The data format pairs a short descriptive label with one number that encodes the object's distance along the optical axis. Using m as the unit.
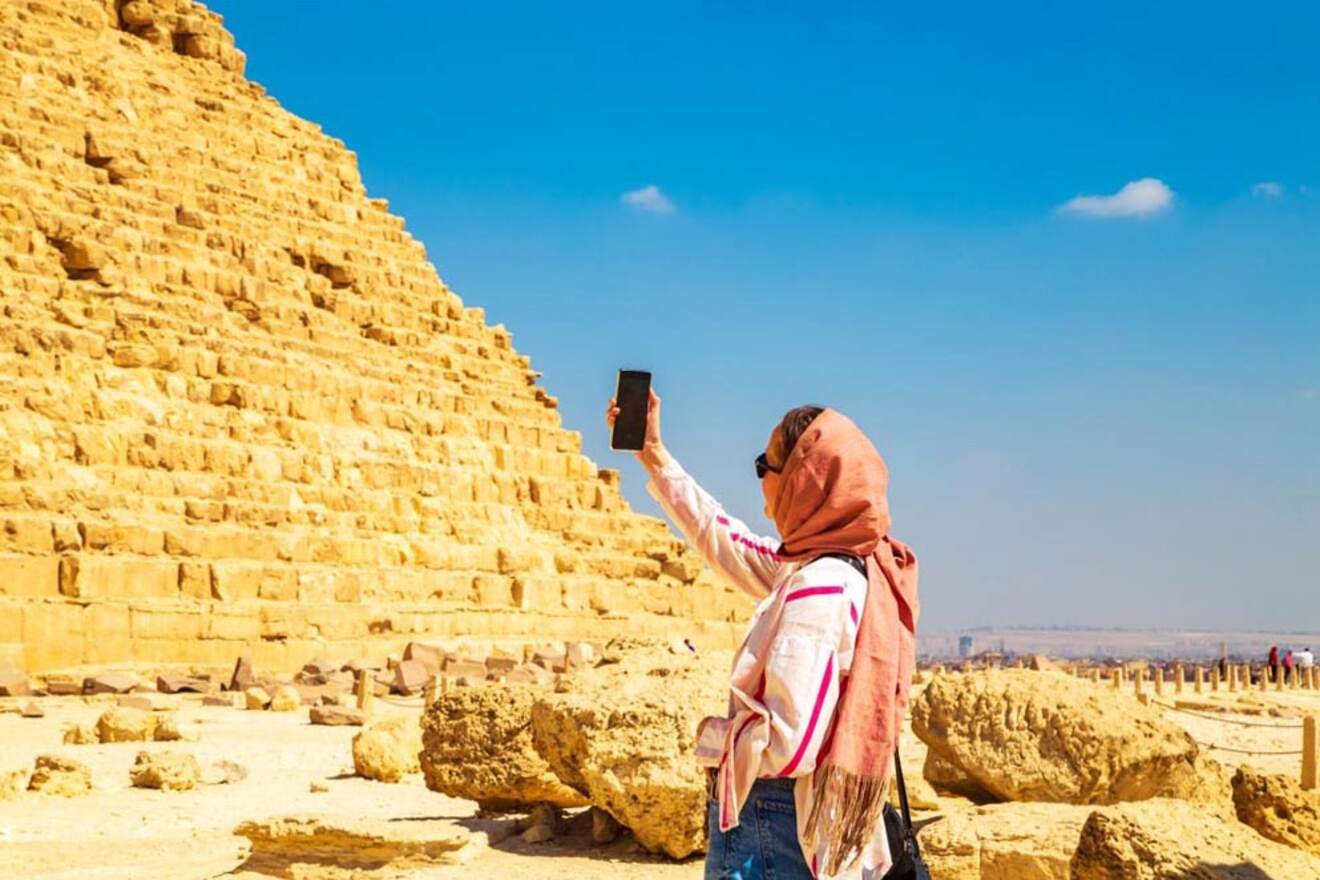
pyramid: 25.02
